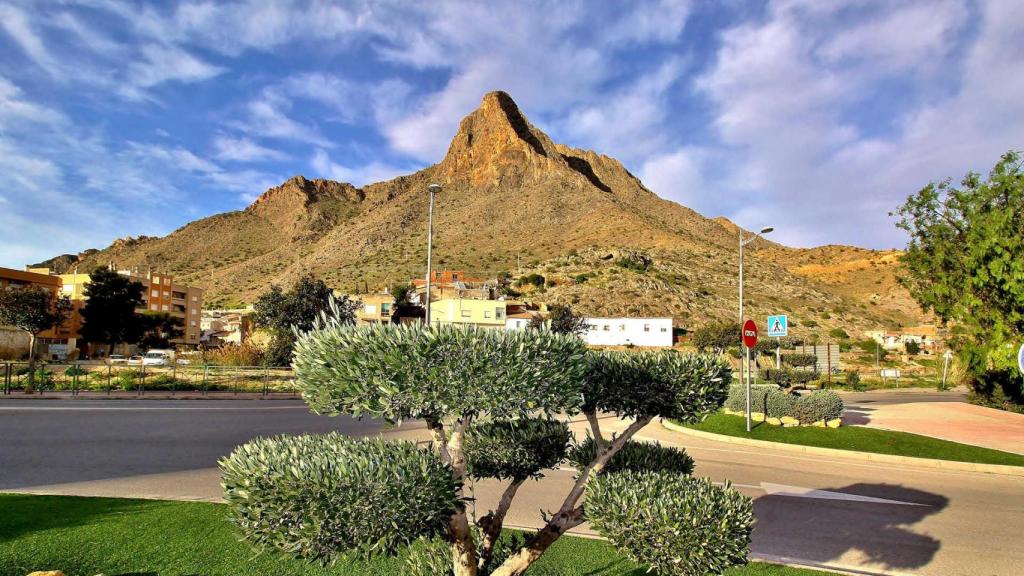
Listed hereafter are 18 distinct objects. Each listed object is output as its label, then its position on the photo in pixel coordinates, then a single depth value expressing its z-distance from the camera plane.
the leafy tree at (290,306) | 37.03
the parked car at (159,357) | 37.53
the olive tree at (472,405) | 3.07
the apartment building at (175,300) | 79.06
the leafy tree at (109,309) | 51.81
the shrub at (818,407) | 14.98
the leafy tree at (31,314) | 22.70
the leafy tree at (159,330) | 62.28
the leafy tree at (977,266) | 15.48
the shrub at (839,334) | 64.44
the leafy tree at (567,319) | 48.38
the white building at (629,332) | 54.56
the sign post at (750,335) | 13.98
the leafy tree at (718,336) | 31.98
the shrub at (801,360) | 34.16
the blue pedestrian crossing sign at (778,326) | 17.64
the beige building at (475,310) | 55.38
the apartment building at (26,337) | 37.79
